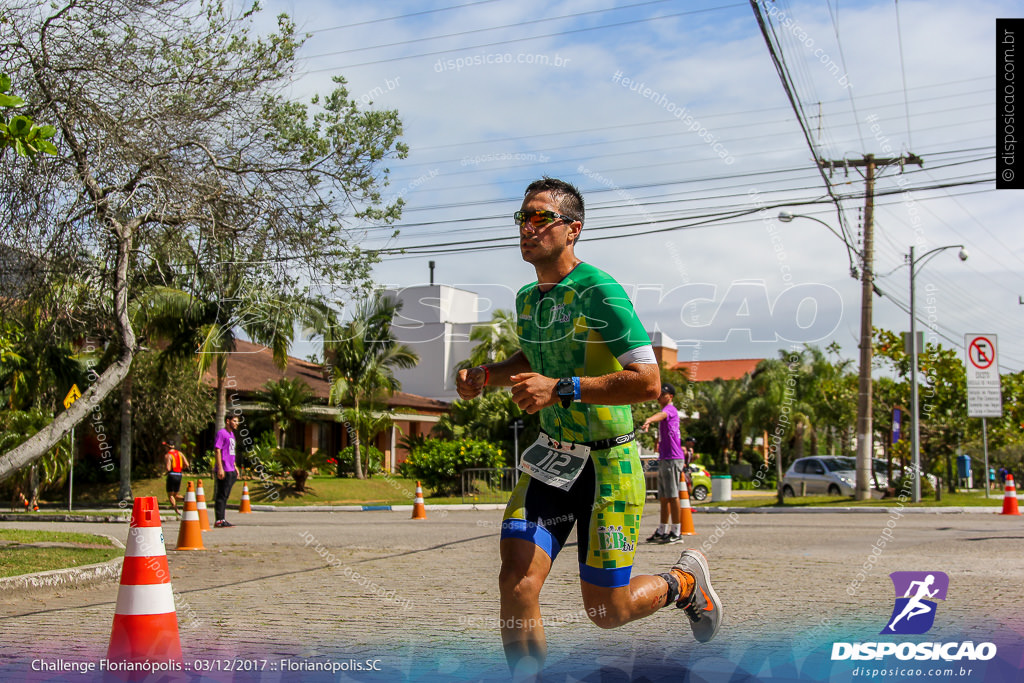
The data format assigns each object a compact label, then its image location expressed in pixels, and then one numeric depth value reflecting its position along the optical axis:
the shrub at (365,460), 33.41
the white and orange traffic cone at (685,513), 12.42
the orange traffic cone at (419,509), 18.28
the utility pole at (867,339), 22.67
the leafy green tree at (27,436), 20.46
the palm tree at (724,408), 52.03
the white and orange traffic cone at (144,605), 4.34
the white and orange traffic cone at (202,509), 14.14
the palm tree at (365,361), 34.34
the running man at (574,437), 3.56
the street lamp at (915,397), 22.94
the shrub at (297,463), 26.83
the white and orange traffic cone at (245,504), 20.89
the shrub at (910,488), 24.02
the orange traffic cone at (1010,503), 19.08
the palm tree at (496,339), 37.50
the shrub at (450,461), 28.11
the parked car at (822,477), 26.66
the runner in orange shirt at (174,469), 17.55
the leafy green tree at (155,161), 10.12
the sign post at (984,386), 25.22
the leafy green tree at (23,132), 5.74
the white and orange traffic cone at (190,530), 11.43
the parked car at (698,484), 28.15
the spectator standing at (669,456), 11.09
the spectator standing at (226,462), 14.98
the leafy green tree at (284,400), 32.81
